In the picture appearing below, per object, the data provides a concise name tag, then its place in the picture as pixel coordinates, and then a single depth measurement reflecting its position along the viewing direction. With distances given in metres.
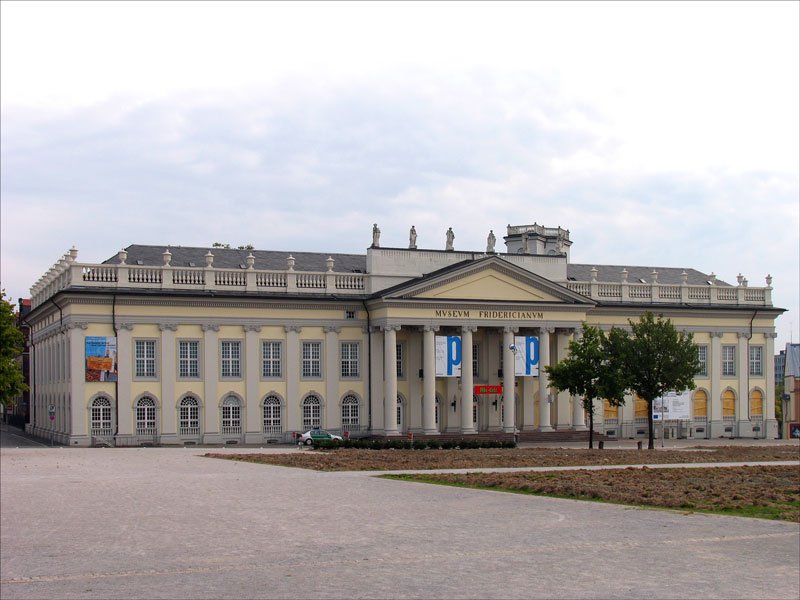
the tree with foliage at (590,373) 61.69
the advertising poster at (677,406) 77.81
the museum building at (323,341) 64.62
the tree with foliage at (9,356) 53.25
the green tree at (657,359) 63.75
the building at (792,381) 117.94
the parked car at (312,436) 64.06
